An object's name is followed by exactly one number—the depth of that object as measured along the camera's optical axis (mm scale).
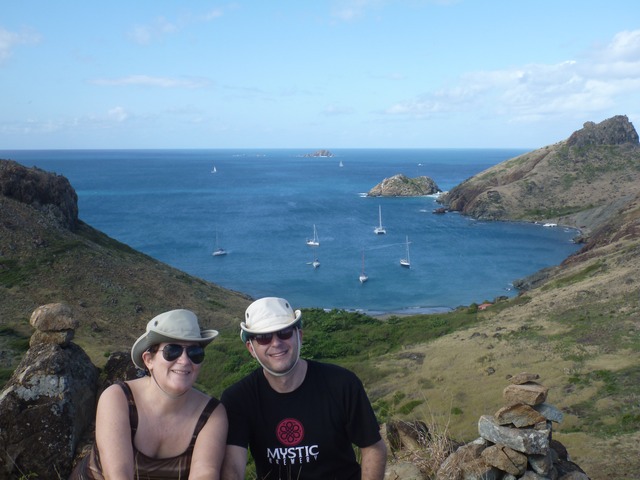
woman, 4391
